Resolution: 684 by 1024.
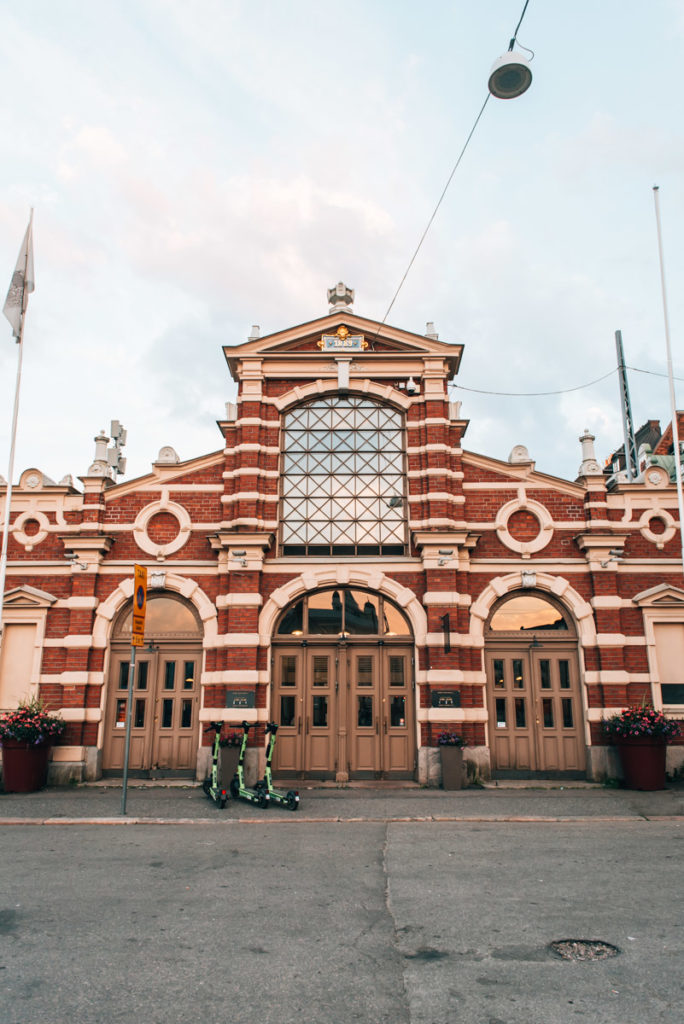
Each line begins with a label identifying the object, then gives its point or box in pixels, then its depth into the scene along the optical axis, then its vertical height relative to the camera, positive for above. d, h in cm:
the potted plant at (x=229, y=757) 1311 -80
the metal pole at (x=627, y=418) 2411 +995
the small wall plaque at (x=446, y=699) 1391 +25
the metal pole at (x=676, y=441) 1404 +516
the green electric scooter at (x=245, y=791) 1169 -128
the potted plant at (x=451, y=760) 1344 -87
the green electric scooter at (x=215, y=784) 1179 -121
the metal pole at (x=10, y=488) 1408 +455
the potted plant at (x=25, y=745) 1320 -60
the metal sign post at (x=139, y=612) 1159 +157
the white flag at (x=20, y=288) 1511 +873
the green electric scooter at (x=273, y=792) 1155 -126
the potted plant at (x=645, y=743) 1324 -56
